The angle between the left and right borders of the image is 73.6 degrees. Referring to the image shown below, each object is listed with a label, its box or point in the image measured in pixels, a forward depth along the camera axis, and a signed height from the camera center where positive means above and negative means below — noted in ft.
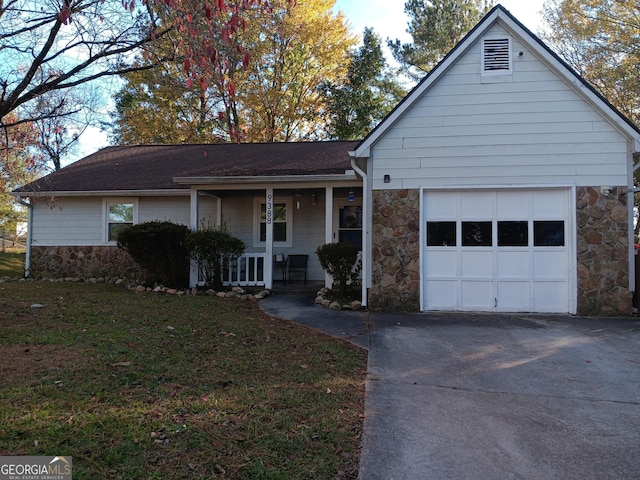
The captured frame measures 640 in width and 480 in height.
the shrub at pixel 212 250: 32.94 -0.35
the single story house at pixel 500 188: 25.64 +3.72
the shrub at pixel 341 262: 29.99 -1.10
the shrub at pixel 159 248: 33.88 -0.23
